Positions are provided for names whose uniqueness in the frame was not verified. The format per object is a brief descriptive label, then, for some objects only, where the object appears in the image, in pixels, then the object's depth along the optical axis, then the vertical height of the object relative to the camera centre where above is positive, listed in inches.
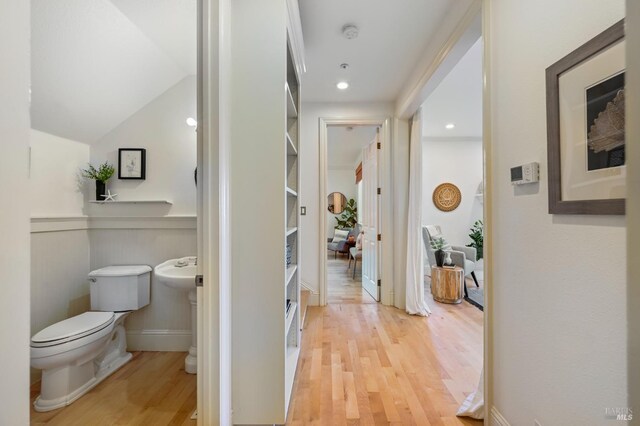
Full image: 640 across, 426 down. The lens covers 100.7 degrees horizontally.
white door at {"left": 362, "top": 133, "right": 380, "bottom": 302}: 139.8 -2.9
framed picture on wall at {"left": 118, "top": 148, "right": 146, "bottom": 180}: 85.8 +16.8
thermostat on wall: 44.9 +6.9
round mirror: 313.1 +13.9
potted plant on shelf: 83.0 +12.5
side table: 134.6 -36.5
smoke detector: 79.2 +55.6
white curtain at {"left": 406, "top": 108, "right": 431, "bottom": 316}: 121.6 -9.7
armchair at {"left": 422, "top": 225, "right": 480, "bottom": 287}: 152.6 -25.4
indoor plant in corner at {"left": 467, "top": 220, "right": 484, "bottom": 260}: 185.9 -16.9
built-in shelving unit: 53.1 +0.6
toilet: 60.7 -30.4
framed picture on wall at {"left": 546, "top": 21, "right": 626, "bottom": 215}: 32.9 +11.8
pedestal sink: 70.5 -17.1
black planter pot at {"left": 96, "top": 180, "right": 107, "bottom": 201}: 83.8 +7.9
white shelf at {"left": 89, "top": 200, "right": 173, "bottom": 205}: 83.6 +4.1
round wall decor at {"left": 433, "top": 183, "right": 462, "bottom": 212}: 203.0 +12.5
